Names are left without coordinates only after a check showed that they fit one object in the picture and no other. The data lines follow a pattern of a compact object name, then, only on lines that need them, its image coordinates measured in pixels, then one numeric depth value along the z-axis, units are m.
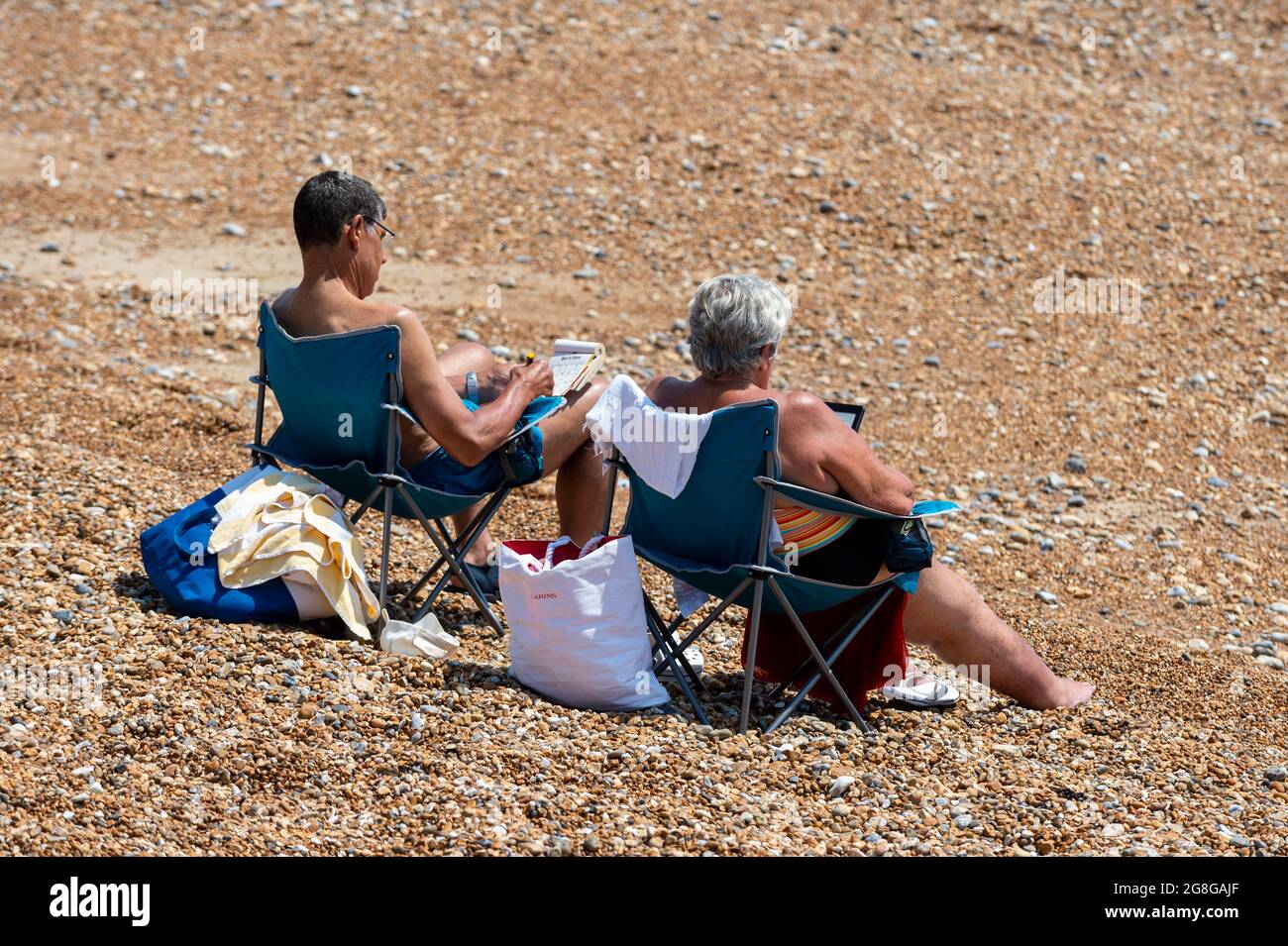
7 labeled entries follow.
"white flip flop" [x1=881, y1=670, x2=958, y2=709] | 9.39
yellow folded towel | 9.06
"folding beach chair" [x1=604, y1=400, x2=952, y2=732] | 8.20
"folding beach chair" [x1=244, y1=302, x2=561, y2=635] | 9.20
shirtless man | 9.24
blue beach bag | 9.12
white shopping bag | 8.45
